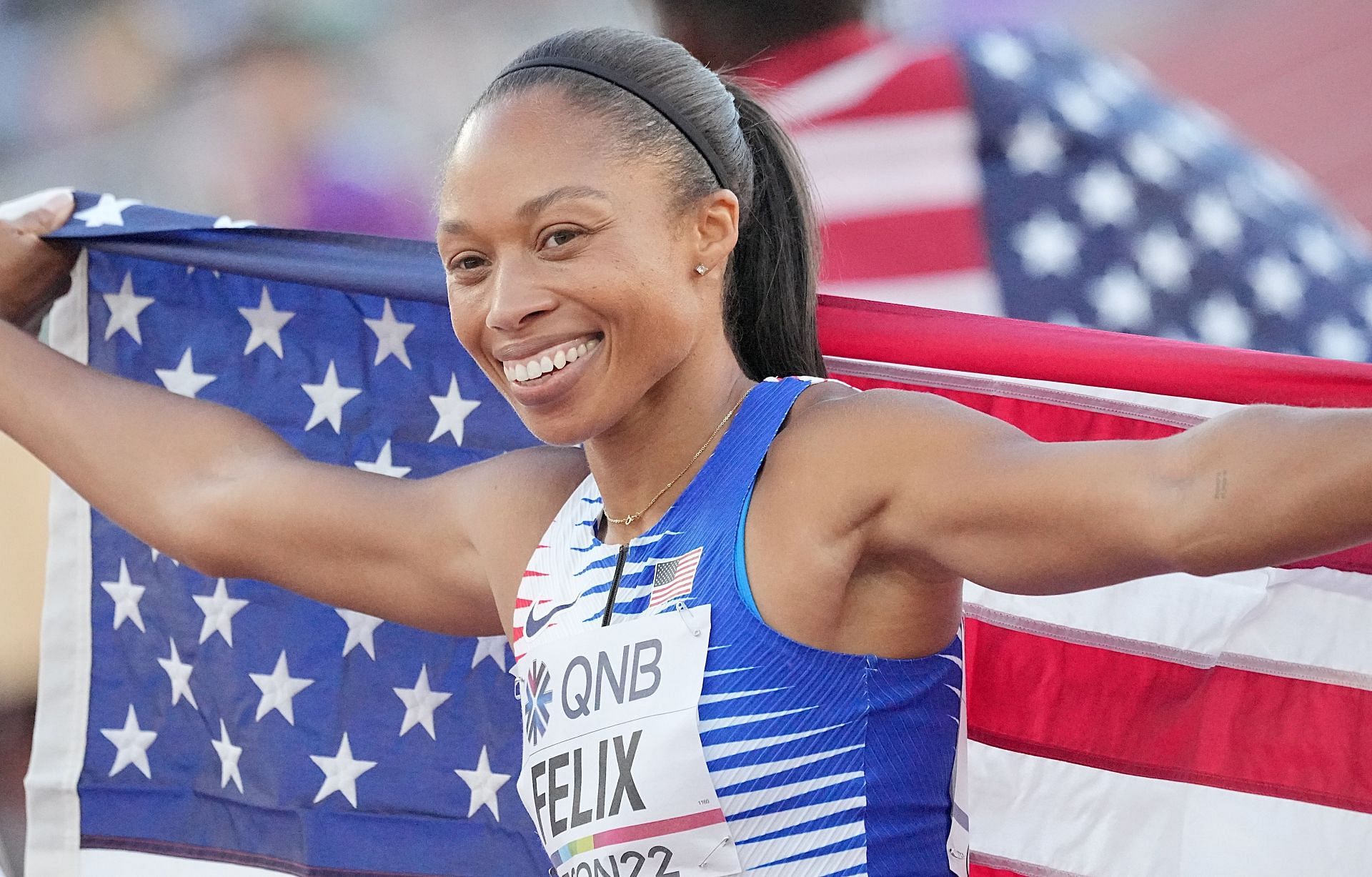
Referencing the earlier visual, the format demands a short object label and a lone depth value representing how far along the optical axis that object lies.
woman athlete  8.73
